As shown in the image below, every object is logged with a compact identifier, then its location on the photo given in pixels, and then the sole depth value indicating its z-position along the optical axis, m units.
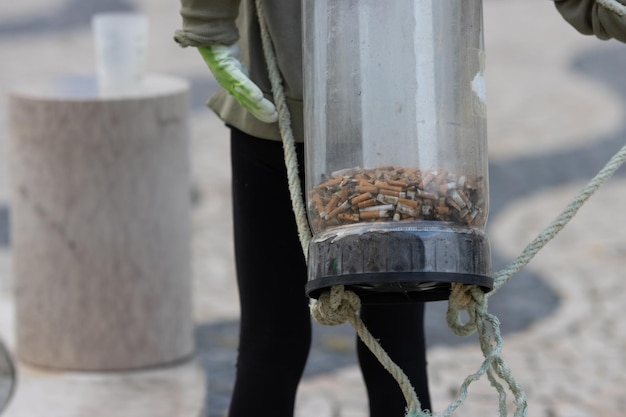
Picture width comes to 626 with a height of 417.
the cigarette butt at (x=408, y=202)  4.66
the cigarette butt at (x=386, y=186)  4.69
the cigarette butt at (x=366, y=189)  4.71
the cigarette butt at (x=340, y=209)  4.76
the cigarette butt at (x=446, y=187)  4.75
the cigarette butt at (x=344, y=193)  4.79
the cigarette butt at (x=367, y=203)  4.69
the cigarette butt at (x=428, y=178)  4.73
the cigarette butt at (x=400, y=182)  4.71
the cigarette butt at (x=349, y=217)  4.73
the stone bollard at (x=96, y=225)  5.92
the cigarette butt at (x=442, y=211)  4.71
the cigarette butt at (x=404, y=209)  4.66
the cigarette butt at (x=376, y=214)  4.66
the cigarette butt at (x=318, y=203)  4.93
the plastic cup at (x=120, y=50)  6.00
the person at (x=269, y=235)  5.06
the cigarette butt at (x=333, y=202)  4.82
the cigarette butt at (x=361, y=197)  4.71
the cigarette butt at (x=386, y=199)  4.67
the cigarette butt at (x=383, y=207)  4.66
